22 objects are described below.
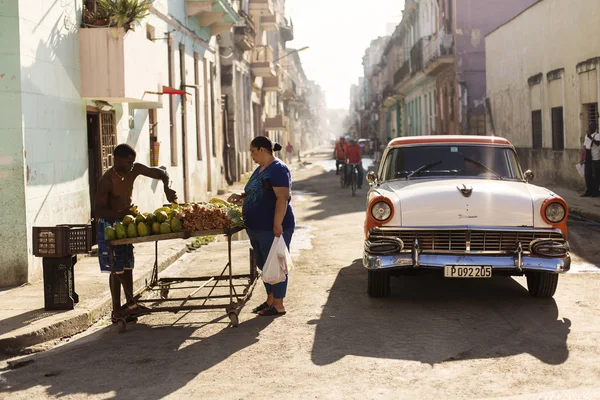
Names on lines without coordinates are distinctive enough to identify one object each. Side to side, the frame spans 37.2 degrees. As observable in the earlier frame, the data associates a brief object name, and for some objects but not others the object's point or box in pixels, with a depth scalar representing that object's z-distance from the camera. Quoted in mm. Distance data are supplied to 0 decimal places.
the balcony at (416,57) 41100
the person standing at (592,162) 18619
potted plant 11945
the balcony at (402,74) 47044
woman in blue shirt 7801
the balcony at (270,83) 44406
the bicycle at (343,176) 24731
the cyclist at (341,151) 26256
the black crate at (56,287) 8156
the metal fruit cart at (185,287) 7520
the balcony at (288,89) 62562
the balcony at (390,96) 56547
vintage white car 7879
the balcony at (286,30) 62531
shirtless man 7902
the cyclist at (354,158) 24094
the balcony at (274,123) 44562
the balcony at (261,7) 38094
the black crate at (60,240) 8047
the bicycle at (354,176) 22969
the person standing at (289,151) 54319
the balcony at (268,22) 42500
